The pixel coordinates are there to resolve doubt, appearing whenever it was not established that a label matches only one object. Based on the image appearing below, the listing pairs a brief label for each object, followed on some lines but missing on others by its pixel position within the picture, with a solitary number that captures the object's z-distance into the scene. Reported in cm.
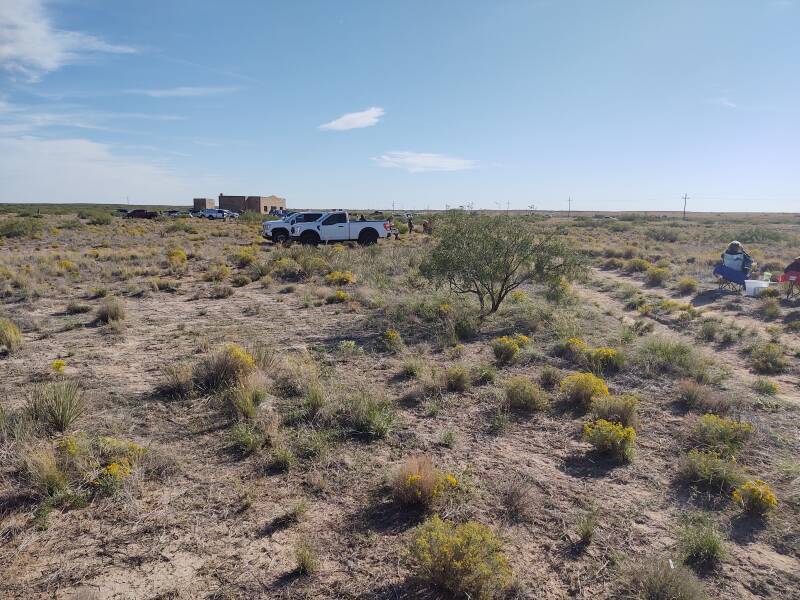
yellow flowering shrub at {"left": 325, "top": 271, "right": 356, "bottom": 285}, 1598
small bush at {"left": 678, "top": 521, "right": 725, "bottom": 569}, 392
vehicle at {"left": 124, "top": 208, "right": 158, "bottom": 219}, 5712
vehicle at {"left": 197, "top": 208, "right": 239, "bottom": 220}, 6306
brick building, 8700
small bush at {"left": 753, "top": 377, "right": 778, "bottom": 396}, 748
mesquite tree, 1188
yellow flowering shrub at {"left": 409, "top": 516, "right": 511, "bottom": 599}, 351
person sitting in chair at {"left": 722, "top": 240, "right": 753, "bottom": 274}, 1580
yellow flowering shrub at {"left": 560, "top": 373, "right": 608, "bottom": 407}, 682
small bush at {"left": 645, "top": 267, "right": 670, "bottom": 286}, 1831
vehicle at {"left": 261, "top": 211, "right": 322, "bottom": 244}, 2748
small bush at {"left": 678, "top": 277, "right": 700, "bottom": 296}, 1642
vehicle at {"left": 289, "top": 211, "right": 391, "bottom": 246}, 2662
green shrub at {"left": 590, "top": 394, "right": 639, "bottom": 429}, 627
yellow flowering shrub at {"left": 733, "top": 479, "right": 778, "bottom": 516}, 453
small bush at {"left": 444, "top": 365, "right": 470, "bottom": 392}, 738
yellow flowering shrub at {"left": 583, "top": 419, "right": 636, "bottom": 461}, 549
